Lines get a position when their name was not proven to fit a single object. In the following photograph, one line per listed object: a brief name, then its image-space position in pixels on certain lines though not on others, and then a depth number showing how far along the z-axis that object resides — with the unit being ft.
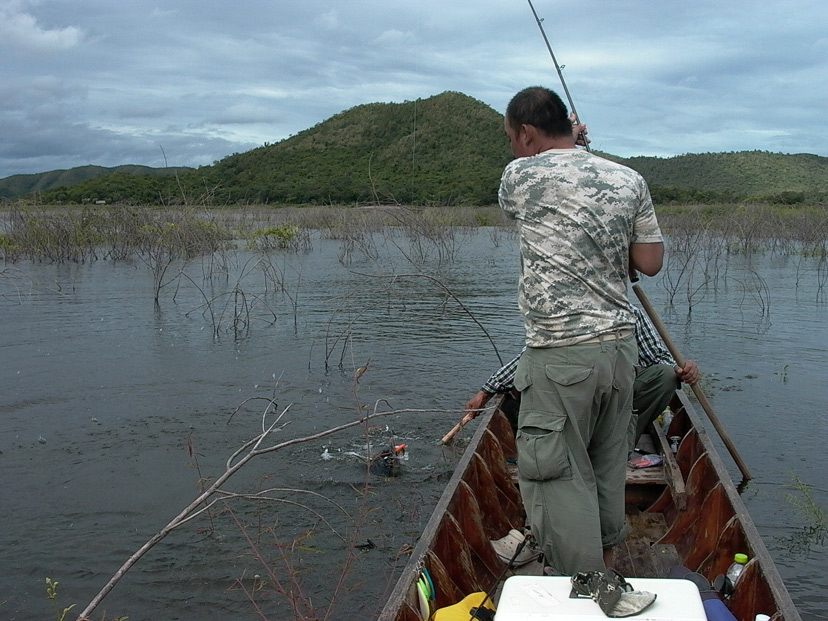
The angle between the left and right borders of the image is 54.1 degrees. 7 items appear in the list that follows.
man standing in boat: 10.03
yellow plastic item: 10.11
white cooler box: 8.15
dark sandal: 8.16
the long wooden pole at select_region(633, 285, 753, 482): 13.21
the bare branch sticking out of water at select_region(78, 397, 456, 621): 10.03
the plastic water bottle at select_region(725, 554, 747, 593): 11.05
